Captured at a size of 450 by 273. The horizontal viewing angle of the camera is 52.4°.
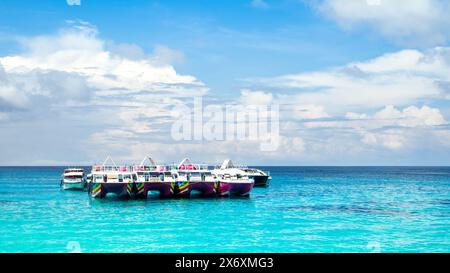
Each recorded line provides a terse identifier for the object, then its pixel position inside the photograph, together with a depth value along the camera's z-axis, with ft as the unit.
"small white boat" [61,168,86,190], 298.76
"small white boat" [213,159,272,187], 297.53
